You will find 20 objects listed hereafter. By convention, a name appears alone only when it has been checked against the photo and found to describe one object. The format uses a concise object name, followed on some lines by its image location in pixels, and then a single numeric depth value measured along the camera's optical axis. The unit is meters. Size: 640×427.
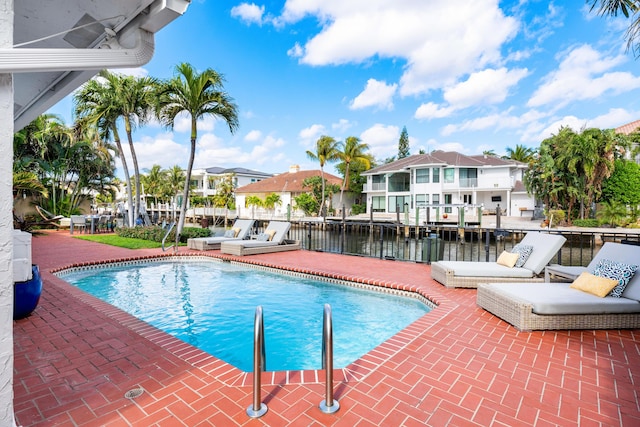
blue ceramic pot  4.03
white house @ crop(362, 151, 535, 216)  31.70
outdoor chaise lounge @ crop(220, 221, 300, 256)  9.45
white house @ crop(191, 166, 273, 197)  46.22
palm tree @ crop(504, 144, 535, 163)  46.42
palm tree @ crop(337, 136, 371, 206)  34.75
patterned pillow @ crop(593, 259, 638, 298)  3.99
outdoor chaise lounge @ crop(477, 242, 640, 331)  3.77
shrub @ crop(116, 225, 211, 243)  12.49
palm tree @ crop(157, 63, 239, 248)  11.41
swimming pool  4.22
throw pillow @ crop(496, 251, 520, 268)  5.57
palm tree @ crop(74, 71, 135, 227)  14.11
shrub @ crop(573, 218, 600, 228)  22.47
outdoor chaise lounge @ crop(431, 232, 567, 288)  5.25
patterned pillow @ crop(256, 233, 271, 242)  10.57
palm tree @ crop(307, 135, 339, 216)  33.17
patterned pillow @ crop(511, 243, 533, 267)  5.53
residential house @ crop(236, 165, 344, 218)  35.52
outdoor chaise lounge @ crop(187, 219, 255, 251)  10.41
